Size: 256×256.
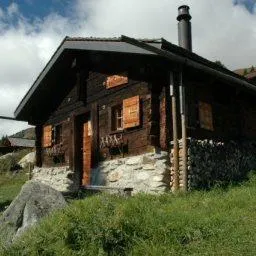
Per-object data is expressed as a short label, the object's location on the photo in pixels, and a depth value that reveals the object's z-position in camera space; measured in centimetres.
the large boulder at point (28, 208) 606
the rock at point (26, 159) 2025
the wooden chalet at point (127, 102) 854
